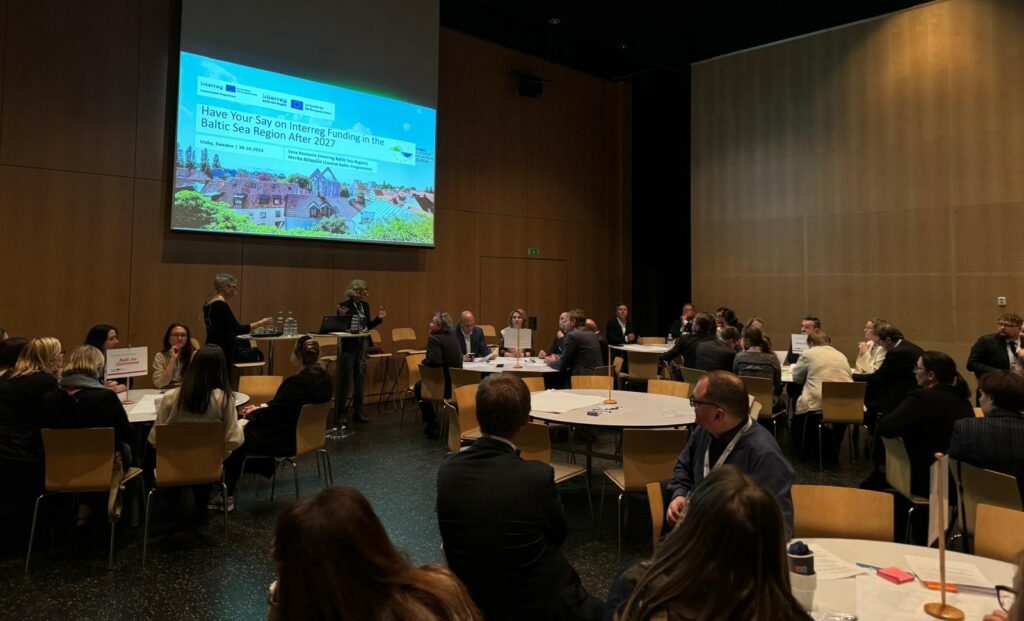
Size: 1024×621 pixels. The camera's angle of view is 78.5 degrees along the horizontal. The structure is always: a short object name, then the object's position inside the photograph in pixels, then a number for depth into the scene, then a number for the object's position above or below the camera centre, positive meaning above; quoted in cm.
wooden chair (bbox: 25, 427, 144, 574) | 362 -77
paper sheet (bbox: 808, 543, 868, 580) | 206 -77
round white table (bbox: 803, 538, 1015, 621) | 186 -77
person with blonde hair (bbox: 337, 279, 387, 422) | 742 -22
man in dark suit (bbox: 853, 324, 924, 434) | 526 -34
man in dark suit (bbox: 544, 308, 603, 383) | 673 -20
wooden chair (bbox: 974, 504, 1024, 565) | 233 -73
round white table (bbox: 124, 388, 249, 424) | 425 -56
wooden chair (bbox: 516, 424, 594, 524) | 407 -71
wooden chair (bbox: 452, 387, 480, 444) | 491 -61
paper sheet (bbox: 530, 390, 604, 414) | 471 -53
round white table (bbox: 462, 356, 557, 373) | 667 -35
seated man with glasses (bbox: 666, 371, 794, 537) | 261 -45
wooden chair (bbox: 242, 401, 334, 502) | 452 -72
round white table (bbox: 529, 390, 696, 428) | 419 -56
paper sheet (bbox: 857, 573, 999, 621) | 179 -78
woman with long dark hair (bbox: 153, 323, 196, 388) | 534 -26
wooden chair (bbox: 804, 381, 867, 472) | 587 -59
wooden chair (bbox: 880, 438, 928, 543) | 376 -82
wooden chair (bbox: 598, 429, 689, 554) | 385 -74
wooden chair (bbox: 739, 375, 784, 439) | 603 -53
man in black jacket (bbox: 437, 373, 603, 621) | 211 -68
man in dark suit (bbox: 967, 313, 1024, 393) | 663 -8
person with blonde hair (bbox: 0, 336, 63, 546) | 373 -69
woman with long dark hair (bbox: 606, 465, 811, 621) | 124 -47
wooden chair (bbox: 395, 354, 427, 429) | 755 -43
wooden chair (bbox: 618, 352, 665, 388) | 823 -40
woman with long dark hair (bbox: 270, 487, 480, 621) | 114 -44
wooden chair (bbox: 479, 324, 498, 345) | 1020 +1
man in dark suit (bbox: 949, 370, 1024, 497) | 310 -45
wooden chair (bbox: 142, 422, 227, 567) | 383 -77
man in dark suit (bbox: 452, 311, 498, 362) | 789 -5
